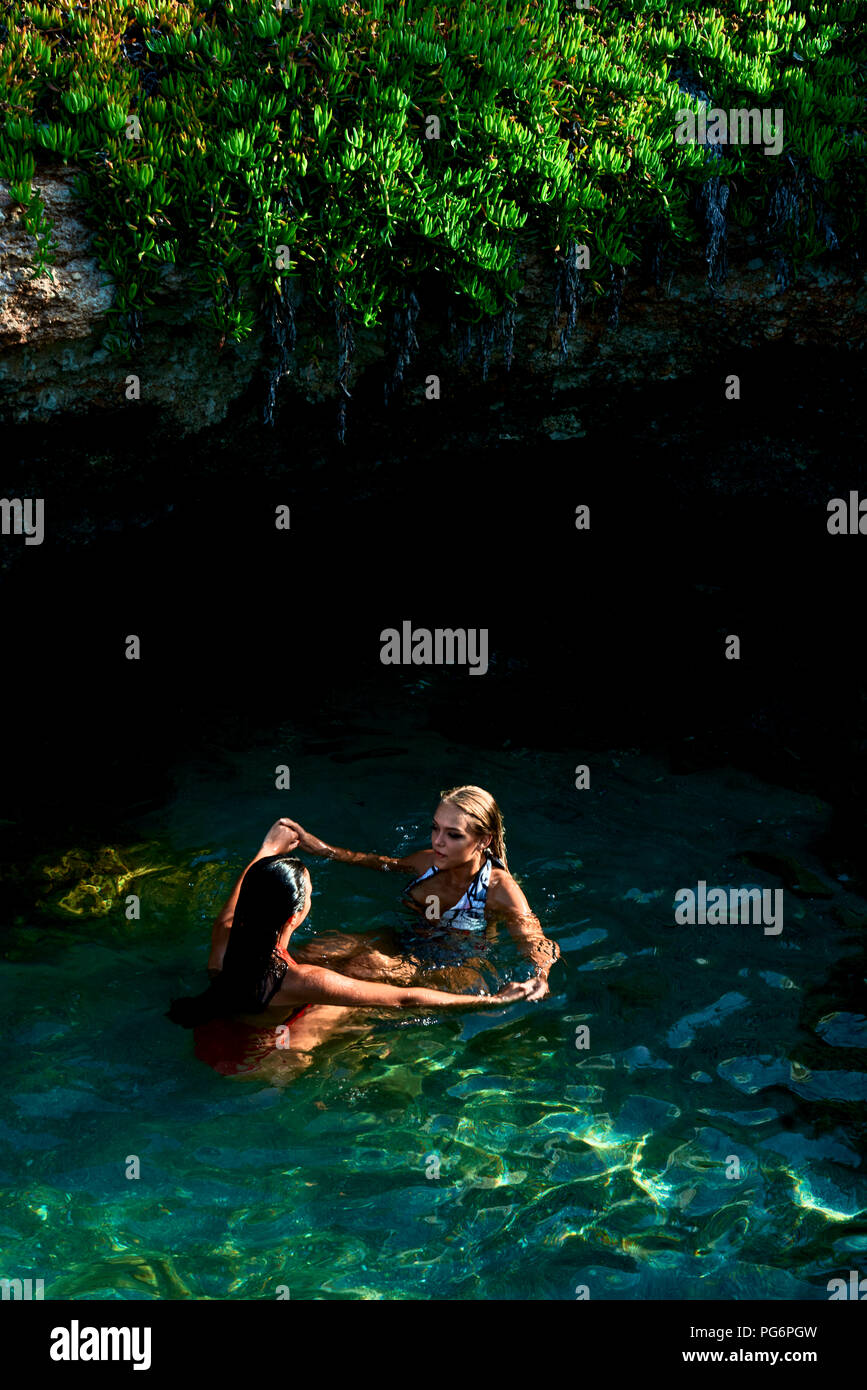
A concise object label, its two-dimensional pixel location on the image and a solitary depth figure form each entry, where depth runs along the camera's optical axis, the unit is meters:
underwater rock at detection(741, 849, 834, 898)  7.33
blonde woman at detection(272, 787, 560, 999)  6.27
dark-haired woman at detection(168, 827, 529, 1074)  5.41
